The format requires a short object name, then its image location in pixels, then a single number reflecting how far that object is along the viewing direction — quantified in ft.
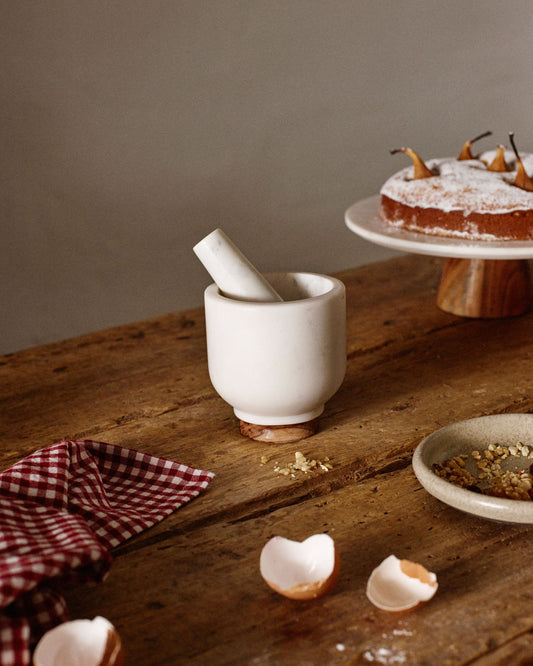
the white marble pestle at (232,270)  2.71
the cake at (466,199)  3.61
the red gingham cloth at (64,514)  1.76
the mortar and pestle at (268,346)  2.56
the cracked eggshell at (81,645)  1.63
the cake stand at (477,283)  4.06
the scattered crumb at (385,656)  1.71
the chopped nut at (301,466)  2.57
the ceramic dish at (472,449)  2.07
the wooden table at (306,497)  1.81
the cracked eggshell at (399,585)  1.85
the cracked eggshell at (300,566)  1.88
